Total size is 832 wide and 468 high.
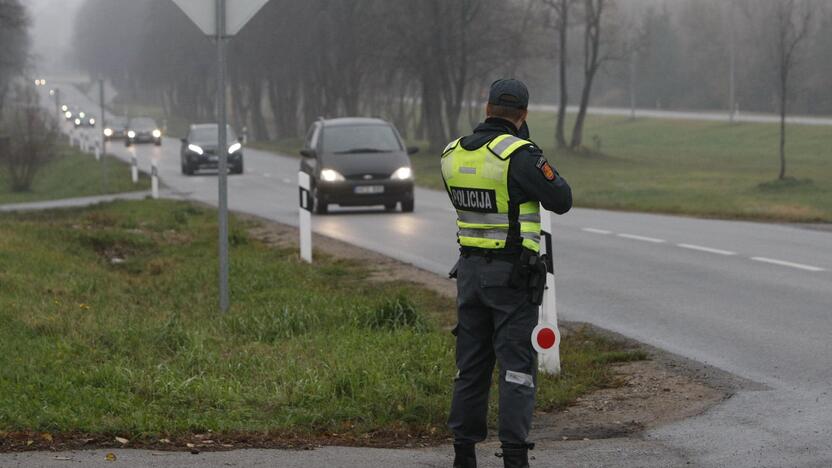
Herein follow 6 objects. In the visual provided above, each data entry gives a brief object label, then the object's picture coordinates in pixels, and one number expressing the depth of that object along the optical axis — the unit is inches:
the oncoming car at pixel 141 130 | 3117.6
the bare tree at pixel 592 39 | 2541.8
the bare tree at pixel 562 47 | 2492.6
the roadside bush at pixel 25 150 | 2053.4
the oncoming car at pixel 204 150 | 1841.8
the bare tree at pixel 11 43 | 1721.2
